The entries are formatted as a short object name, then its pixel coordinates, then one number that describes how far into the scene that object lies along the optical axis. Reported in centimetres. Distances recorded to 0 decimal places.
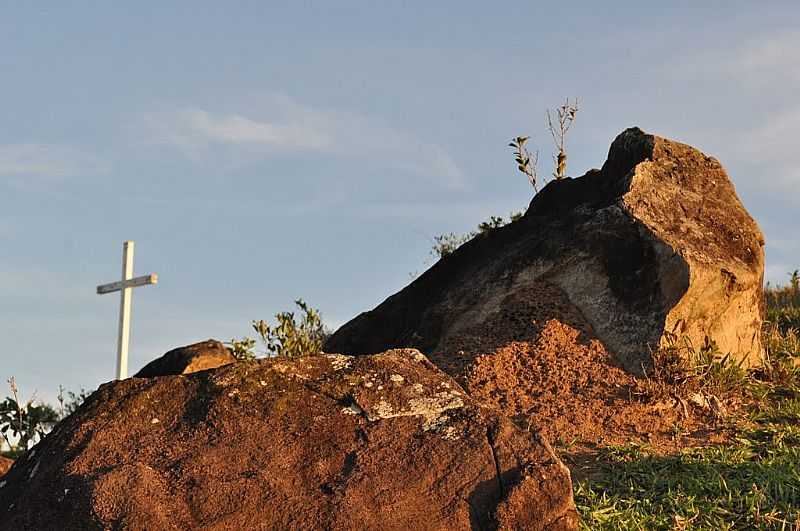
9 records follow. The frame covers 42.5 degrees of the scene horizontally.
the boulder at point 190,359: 1144
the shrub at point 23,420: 1336
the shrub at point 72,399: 1523
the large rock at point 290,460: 550
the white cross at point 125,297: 1772
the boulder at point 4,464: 895
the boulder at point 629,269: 924
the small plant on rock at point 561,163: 1407
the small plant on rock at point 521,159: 1410
